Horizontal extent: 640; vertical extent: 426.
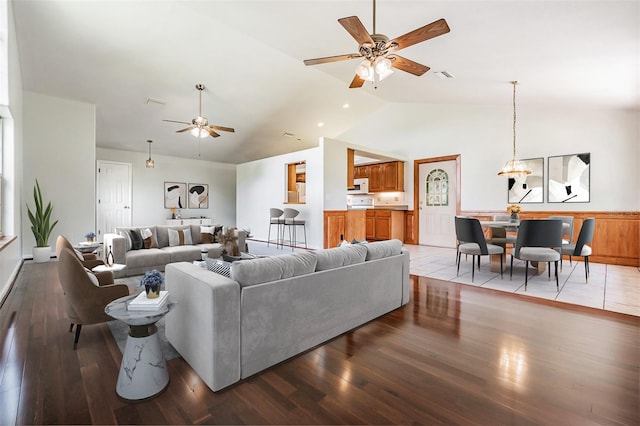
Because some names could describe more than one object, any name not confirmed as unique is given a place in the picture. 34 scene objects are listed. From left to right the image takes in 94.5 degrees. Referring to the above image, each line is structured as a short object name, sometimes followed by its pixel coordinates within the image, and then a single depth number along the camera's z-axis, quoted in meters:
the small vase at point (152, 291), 1.85
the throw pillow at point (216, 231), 5.67
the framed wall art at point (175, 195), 9.76
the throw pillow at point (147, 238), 4.88
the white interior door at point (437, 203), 7.71
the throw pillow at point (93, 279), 2.39
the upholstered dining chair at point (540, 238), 4.03
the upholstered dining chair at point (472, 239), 4.48
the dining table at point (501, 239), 4.57
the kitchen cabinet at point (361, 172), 9.40
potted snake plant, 5.50
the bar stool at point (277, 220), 7.76
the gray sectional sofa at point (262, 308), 1.81
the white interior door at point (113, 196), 8.29
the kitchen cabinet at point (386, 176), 8.46
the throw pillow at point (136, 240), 4.77
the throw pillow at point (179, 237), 5.23
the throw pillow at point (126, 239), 4.58
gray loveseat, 4.45
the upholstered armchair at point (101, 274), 2.80
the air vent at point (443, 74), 4.72
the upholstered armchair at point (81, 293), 2.26
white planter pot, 5.50
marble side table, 1.72
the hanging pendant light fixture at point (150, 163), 8.42
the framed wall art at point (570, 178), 5.79
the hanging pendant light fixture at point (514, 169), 5.46
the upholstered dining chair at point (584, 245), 4.39
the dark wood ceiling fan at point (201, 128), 5.46
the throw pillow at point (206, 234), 5.59
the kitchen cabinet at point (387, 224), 8.53
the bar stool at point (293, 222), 7.36
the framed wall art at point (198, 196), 10.39
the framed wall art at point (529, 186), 6.28
